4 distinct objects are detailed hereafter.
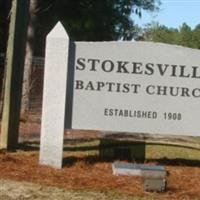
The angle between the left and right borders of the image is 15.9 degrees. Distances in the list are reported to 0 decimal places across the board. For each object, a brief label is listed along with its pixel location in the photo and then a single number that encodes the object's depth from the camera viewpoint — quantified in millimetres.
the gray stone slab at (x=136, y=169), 9602
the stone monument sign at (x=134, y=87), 11086
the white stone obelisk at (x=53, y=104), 10797
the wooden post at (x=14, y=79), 12242
